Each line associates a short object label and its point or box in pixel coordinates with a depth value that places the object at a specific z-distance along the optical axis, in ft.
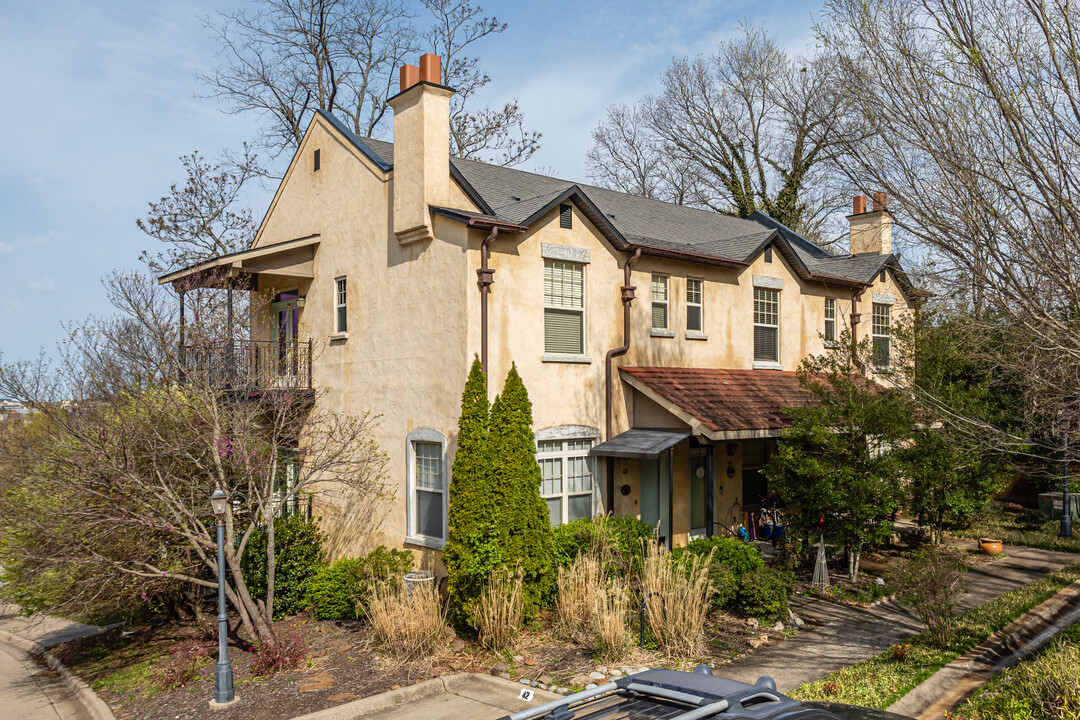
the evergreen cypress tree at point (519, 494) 38.83
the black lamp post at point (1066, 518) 61.31
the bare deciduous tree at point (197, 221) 88.53
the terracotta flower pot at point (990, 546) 54.75
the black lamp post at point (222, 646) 32.81
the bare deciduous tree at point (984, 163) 24.09
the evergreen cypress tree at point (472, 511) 37.86
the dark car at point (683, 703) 13.67
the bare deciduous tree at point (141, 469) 37.22
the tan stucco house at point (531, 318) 44.91
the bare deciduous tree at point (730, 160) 115.64
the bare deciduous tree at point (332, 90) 99.76
